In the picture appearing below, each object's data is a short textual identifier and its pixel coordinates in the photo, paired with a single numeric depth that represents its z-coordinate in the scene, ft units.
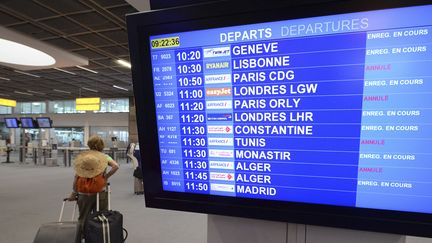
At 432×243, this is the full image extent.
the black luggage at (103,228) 10.03
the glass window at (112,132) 63.16
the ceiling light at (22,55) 24.25
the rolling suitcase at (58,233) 9.60
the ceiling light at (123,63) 32.12
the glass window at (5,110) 78.07
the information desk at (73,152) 43.93
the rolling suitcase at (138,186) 24.39
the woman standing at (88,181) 12.19
